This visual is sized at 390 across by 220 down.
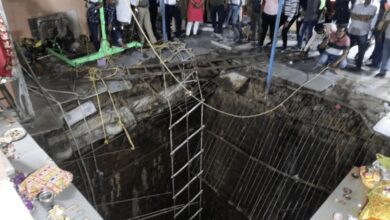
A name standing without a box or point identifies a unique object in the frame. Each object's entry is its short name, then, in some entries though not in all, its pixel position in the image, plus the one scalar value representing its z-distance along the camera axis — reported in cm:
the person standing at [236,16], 802
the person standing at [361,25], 630
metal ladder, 618
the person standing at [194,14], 784
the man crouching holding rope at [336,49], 636
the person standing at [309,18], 709
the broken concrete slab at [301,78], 593
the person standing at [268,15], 708
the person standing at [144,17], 694
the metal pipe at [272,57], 522
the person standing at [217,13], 805
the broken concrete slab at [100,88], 545
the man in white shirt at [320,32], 678
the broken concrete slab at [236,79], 626
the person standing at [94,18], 629
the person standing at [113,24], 667
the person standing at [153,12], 753
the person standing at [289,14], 702
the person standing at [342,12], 719
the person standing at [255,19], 775
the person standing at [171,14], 745
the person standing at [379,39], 649
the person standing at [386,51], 624
